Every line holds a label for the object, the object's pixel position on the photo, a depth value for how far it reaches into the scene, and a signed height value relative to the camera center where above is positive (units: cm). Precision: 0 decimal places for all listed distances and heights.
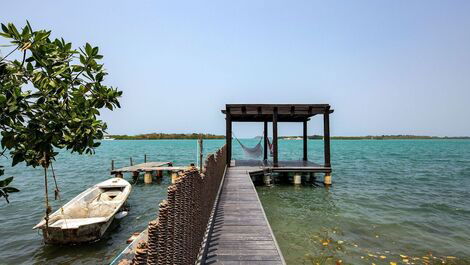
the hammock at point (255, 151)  1997 -122
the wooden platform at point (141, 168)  1931 -268
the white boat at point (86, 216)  801 -303
